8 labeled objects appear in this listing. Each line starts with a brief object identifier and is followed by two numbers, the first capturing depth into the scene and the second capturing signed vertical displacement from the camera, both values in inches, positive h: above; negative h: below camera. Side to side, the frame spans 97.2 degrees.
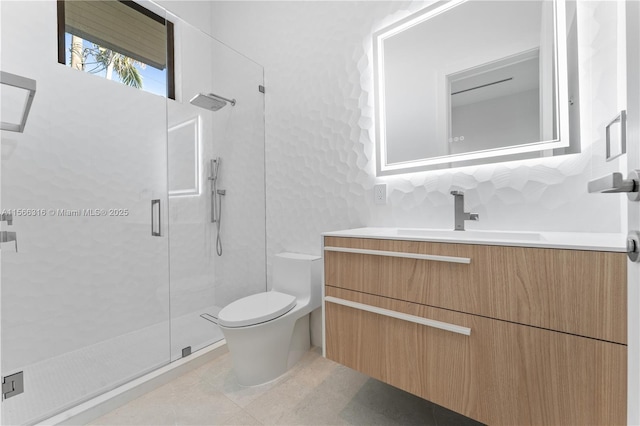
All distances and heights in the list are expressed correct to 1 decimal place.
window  74.6 +50.4
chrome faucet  52.3 -0.6
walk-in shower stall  63.2 +0.0
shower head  85.9 +34.8
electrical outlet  65.6 +4.2
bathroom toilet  59.5 -23.8
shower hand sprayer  88.7 +4.9
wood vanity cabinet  30.4 -15.6
